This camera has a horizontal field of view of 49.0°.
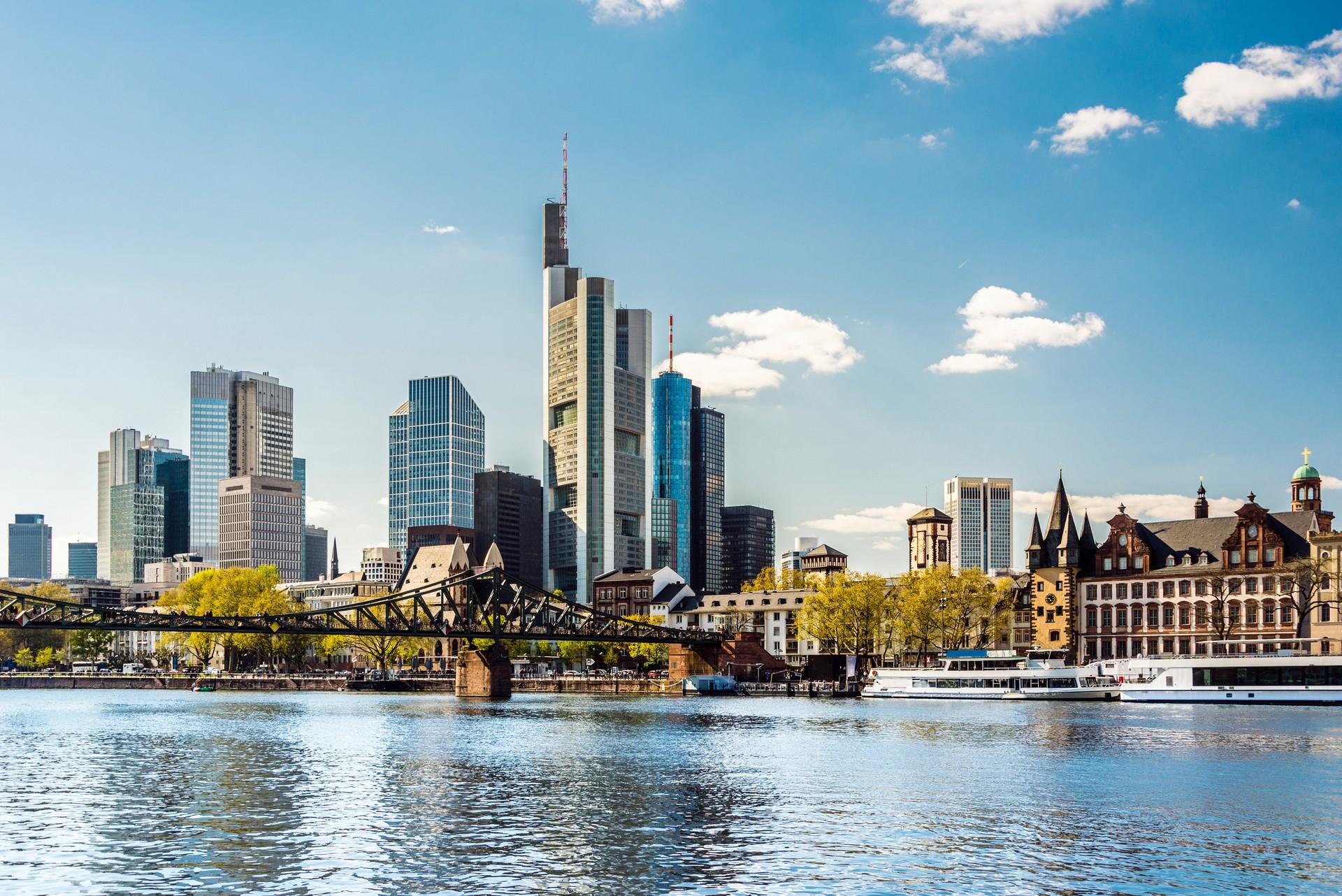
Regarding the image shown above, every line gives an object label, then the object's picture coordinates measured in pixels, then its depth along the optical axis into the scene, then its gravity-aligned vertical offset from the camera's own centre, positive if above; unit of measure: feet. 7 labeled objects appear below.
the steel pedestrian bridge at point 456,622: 481.87 -18.12
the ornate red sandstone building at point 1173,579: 542.16 -4.30
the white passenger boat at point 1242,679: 431.02 -33.64
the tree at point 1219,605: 536.83 -13.89
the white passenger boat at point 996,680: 477.36 -37.55
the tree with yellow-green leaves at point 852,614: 584.81 -18.39
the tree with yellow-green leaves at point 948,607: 570.46 -15.42
